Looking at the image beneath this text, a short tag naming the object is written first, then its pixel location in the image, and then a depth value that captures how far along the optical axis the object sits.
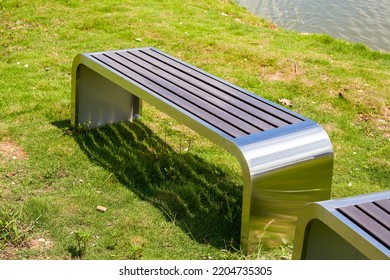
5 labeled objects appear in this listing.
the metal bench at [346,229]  2.95
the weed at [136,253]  3.92
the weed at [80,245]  3.92
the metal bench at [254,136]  3.88
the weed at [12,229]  4.04
